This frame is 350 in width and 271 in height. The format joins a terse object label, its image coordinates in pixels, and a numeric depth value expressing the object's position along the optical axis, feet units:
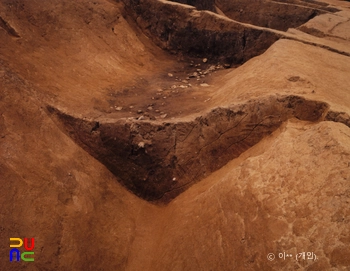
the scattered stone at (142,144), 11.23
